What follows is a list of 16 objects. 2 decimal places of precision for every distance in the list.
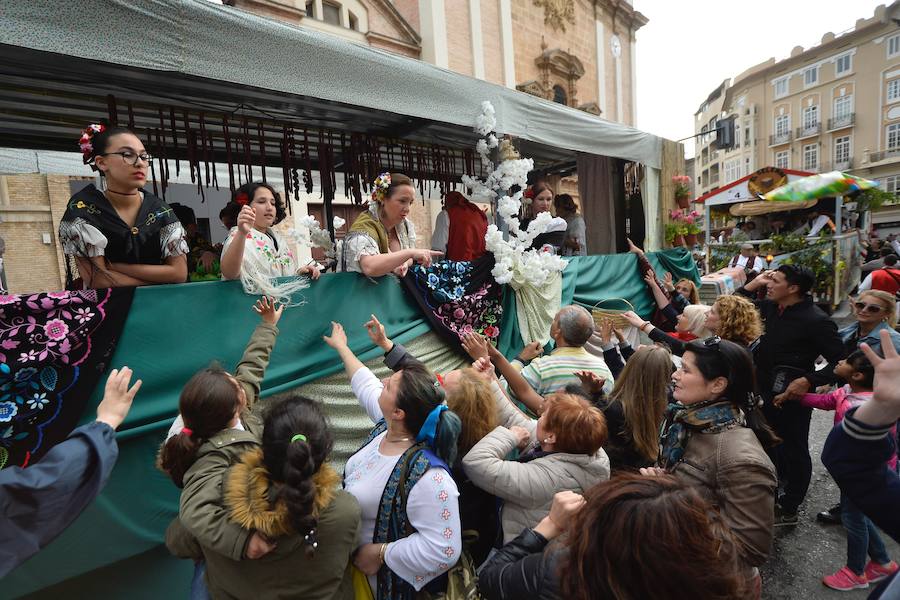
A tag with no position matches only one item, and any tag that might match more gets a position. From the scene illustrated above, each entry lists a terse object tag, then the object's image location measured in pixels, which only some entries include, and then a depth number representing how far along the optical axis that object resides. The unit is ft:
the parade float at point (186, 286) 6.21
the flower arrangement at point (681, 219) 20.03
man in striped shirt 8.97
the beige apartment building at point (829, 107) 109.70
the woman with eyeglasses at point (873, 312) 10.11
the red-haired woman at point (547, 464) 5.63
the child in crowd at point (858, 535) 8.36
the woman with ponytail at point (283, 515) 4.34
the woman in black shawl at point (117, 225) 6.48
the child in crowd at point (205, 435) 5.16
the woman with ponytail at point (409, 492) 5.14
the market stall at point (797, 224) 32.24
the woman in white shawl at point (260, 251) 7.59
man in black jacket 10.58
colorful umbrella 32.53
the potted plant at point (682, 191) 19.79
